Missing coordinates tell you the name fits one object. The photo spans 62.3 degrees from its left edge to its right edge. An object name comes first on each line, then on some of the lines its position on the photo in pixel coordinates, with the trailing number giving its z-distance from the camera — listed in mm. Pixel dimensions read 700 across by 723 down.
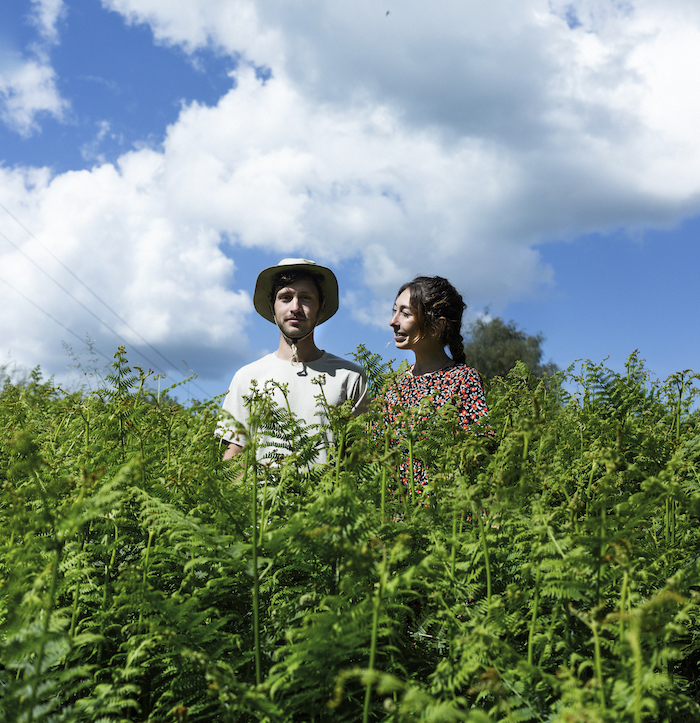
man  4680
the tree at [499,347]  45156
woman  4750
